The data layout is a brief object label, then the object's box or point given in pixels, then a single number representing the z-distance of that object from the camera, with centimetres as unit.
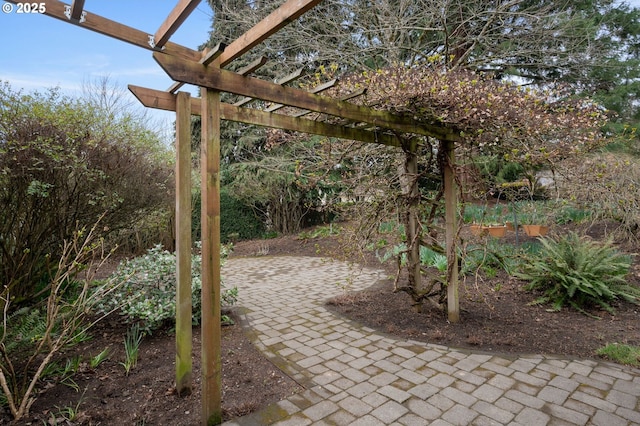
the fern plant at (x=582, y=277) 414
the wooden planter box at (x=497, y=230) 743
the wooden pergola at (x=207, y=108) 171
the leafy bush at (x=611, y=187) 335
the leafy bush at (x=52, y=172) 335
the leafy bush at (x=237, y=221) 1120
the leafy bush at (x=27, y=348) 205
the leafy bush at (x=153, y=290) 329
